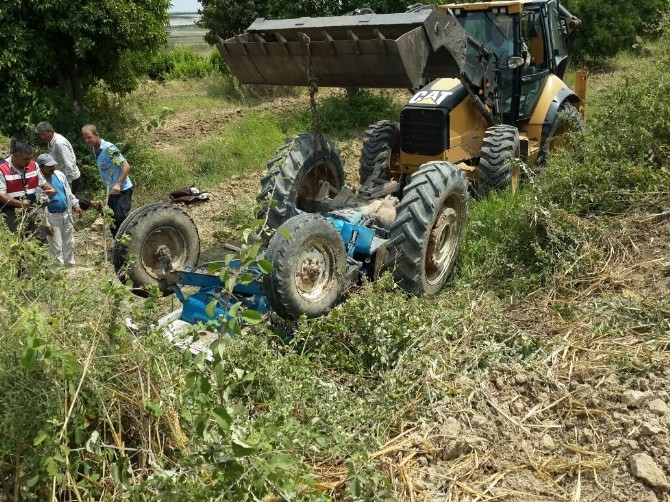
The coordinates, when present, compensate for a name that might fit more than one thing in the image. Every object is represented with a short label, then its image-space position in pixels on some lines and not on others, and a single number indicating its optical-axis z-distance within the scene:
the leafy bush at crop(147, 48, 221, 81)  17.95
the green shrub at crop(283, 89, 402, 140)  12.85
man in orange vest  5.90
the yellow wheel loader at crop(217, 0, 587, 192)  4.86
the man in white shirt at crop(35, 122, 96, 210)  6.61
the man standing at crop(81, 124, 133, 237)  6.38
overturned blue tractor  4.36
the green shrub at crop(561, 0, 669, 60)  17.97
